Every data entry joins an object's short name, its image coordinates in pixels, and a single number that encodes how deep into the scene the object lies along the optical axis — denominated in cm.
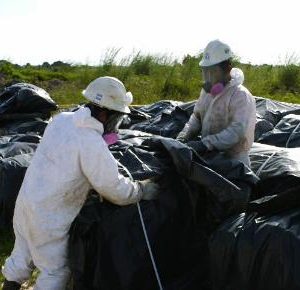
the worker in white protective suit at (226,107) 371
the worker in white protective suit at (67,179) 296
